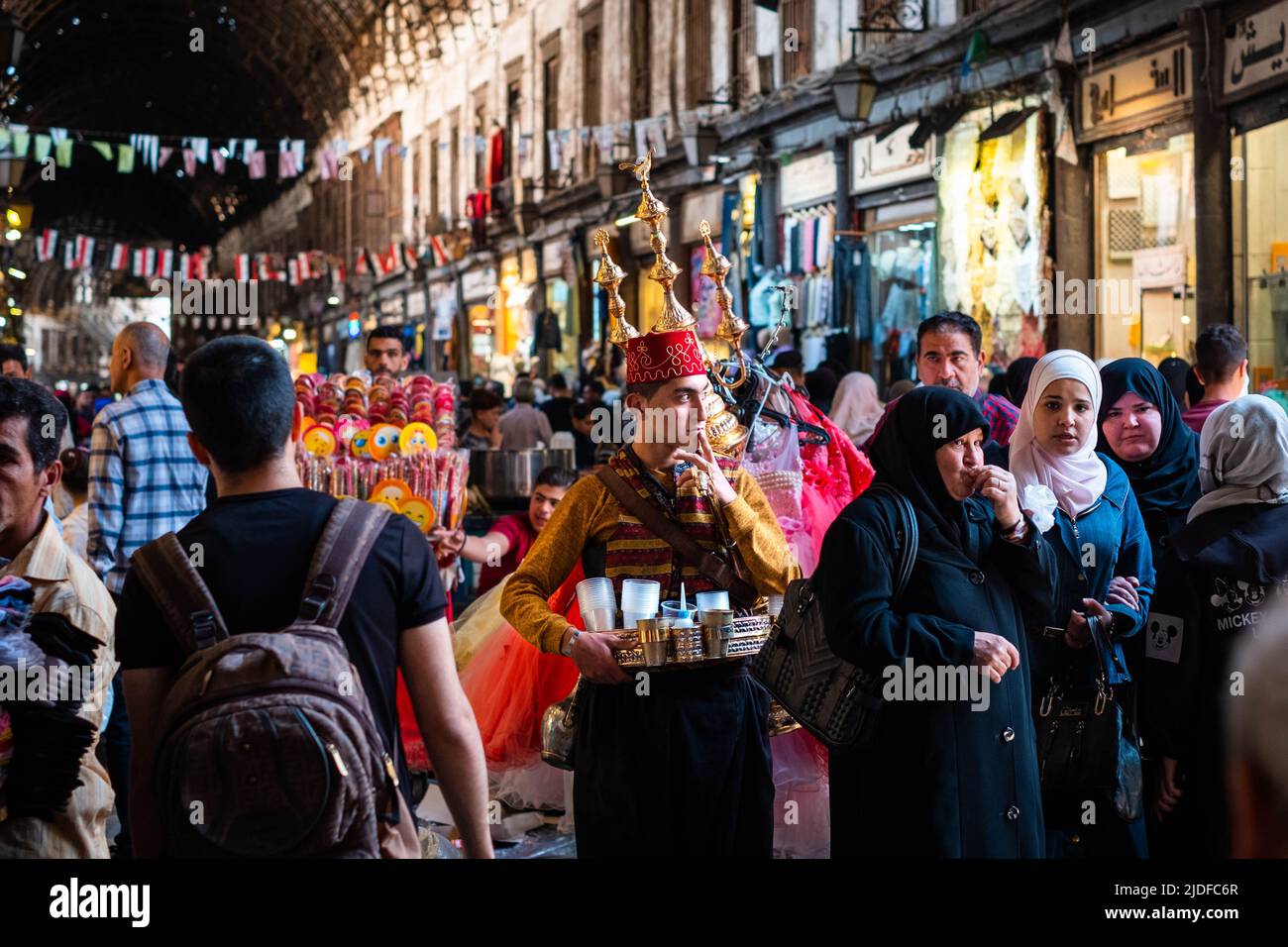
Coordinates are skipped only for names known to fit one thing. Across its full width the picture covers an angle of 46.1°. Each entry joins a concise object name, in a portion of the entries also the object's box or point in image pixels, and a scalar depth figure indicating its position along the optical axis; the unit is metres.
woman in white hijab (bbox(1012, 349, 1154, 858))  4.22
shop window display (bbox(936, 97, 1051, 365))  13.41
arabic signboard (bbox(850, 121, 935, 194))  15.48
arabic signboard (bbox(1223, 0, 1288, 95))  10.40
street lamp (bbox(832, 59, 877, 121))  15.01
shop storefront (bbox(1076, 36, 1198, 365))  11.84
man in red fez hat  3.97
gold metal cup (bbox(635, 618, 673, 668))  3.89
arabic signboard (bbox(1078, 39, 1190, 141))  11.80
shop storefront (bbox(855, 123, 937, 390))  15.48
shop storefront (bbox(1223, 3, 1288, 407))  10.49
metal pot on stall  9.37
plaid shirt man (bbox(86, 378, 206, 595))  6.24
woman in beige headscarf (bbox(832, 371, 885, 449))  9.41
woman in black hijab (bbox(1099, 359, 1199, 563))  5.20
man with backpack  2.47
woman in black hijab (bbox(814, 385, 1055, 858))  3.60
